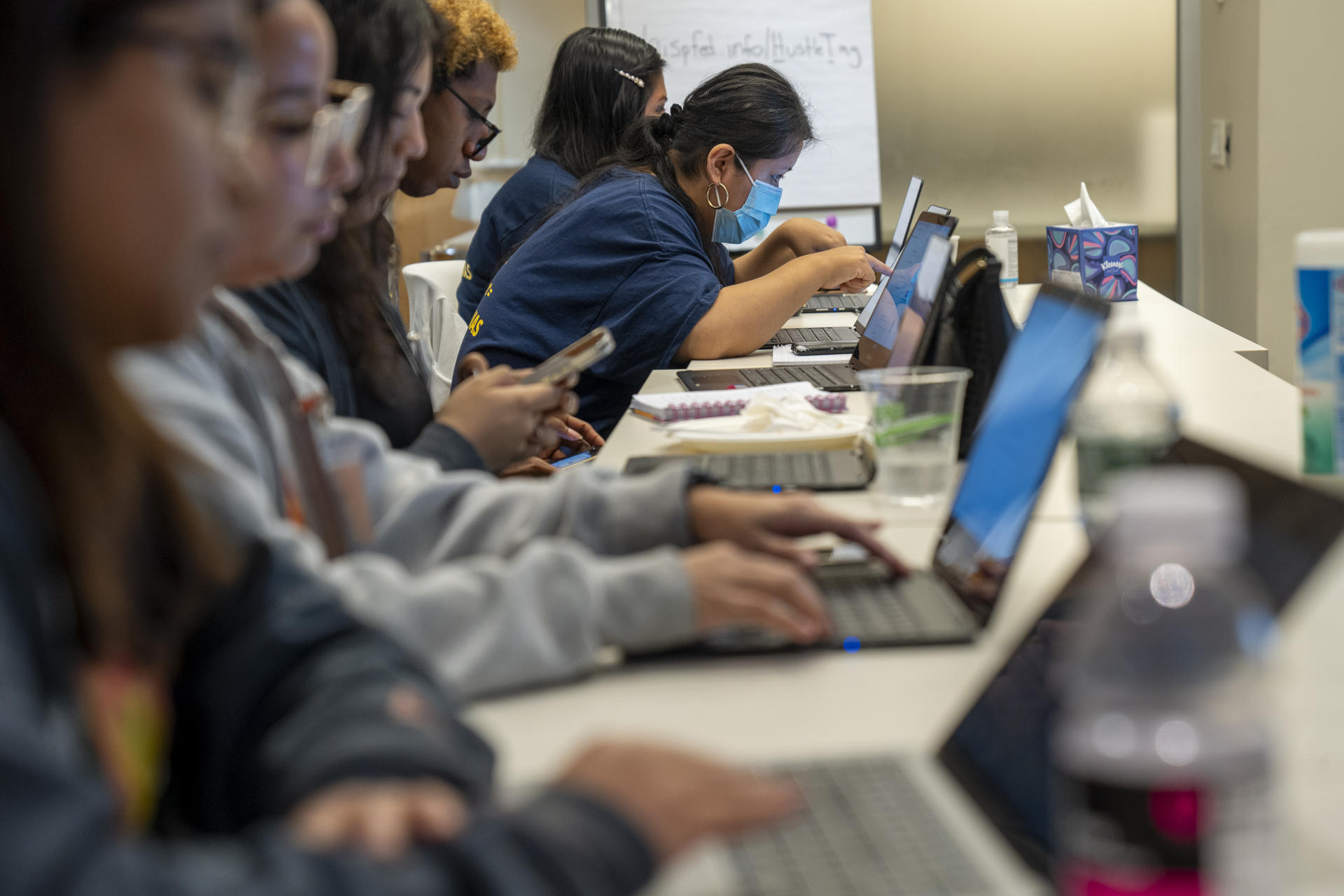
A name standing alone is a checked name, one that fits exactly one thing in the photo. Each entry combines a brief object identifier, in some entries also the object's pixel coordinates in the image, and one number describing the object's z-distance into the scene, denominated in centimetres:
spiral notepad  174
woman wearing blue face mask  231
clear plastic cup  124
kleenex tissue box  268
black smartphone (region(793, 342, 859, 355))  238
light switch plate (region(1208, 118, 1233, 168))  386
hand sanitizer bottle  283
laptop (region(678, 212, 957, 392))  194
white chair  270
